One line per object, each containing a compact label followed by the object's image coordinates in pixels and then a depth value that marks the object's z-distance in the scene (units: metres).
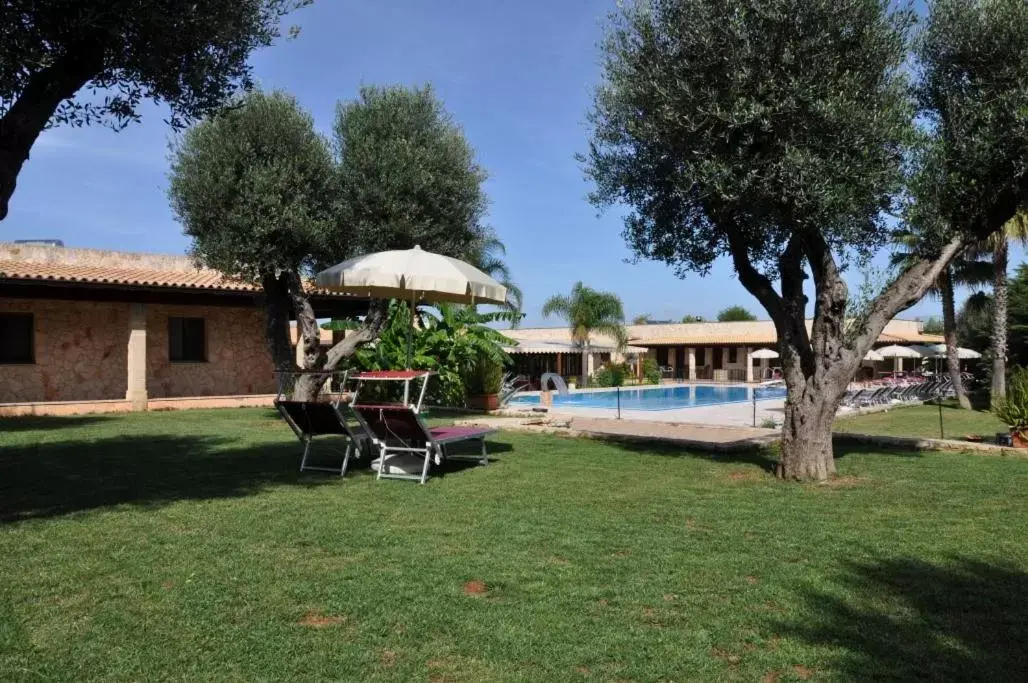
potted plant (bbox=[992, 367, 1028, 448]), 11.55
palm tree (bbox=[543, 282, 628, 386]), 41.38
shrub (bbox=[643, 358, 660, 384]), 41.16
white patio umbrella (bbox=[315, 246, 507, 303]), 8.62
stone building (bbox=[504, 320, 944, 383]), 44.22
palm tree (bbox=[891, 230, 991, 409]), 25.34
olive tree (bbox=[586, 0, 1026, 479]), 7.75
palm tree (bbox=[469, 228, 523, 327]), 34.73
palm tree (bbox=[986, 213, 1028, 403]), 23.19
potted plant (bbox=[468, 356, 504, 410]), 18.53
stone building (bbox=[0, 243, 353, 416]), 18.09
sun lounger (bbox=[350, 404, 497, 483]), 7.96
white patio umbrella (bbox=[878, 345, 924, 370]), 34.78
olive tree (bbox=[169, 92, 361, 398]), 13.45
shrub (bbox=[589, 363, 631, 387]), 39.09
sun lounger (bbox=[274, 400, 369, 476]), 8.30
